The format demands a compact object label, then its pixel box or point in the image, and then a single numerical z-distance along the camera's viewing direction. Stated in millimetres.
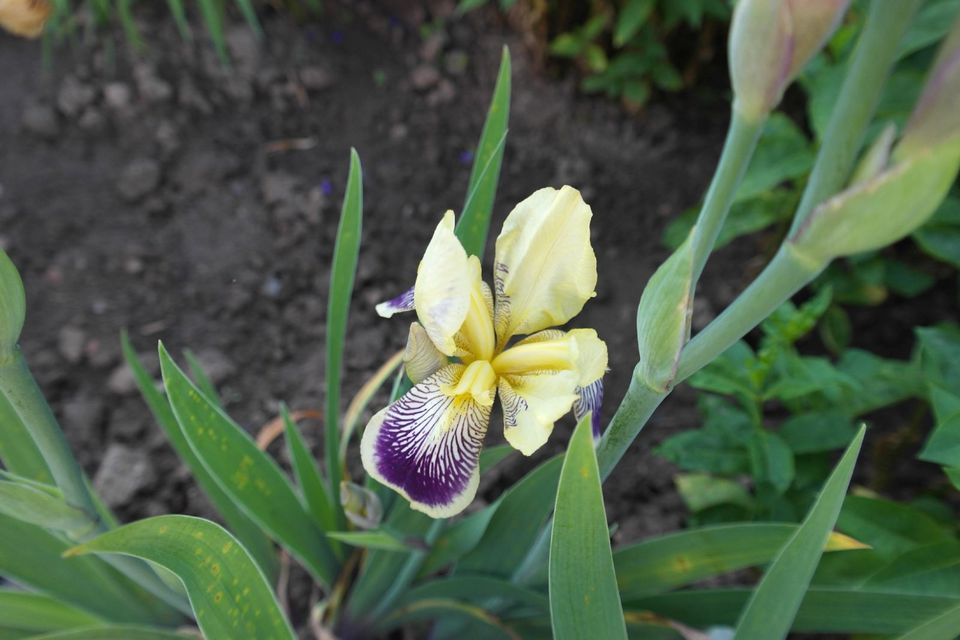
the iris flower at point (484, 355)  249
